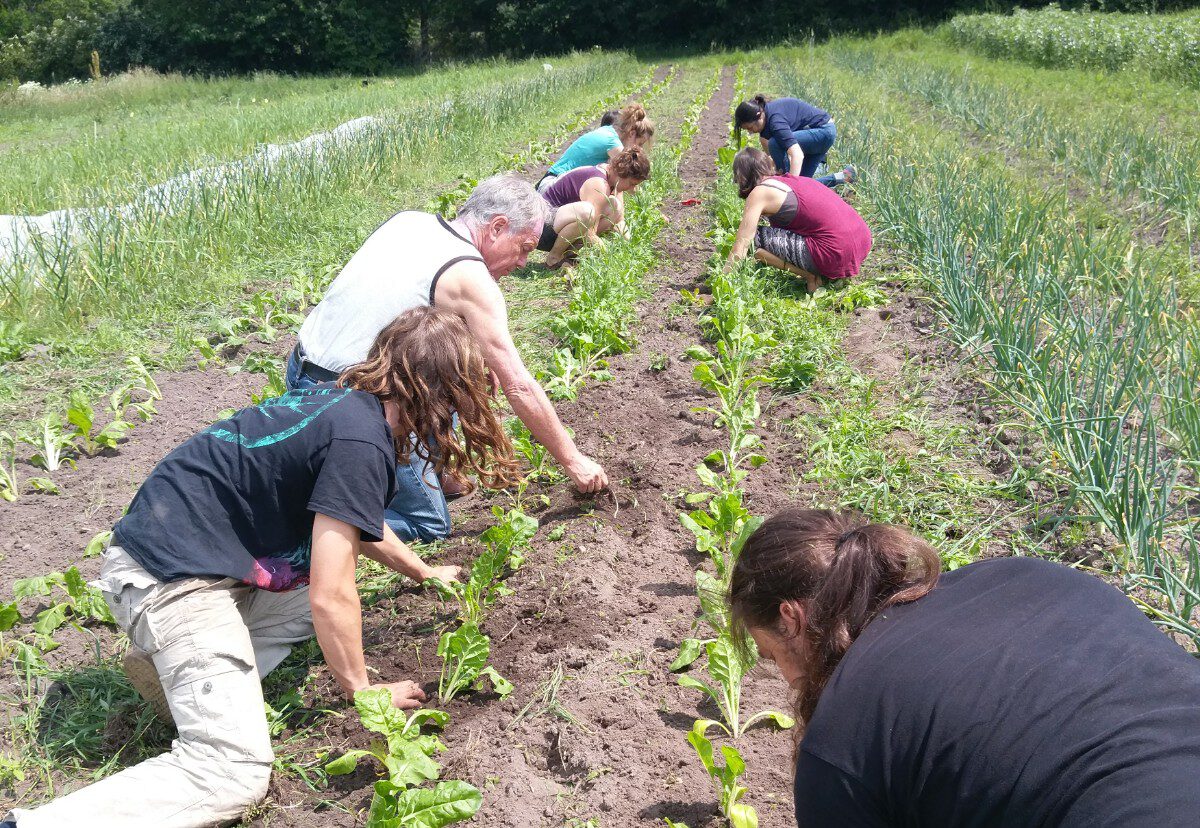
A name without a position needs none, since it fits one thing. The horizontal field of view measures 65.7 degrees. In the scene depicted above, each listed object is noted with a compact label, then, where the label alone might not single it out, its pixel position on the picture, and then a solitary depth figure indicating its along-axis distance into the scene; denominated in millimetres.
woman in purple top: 6199
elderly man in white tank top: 2994
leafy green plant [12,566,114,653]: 2854
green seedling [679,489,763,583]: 2973
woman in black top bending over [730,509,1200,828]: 1242
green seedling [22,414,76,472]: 3846
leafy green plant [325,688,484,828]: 1925
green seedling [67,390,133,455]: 3879
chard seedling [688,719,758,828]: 2008
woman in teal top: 6805
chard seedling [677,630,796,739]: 2461
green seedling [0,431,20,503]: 3656
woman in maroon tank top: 5555
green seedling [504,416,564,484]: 3725
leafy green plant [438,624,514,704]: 2570
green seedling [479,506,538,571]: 2977
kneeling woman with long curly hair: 2199
